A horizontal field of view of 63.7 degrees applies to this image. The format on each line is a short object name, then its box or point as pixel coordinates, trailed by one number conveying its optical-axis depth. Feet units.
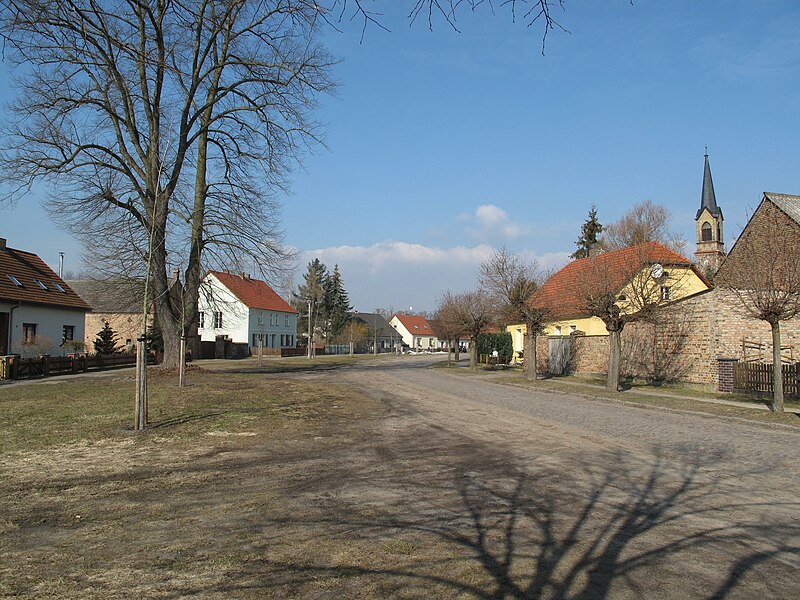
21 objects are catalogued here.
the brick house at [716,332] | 73.77
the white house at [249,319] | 215.31
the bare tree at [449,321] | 141.85
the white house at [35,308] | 101.71
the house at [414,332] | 411.75
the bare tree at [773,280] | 51.80
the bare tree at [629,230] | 160.56
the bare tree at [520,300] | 98.48
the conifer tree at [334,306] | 301.22
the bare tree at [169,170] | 77.15
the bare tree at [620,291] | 74.59
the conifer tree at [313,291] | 298.97
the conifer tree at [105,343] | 136.05
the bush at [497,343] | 165.48
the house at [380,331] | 344.43
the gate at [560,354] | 110.01
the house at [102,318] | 173.31
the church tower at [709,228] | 197.26
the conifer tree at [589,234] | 208.13
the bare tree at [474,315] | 135.44
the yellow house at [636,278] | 75.97
